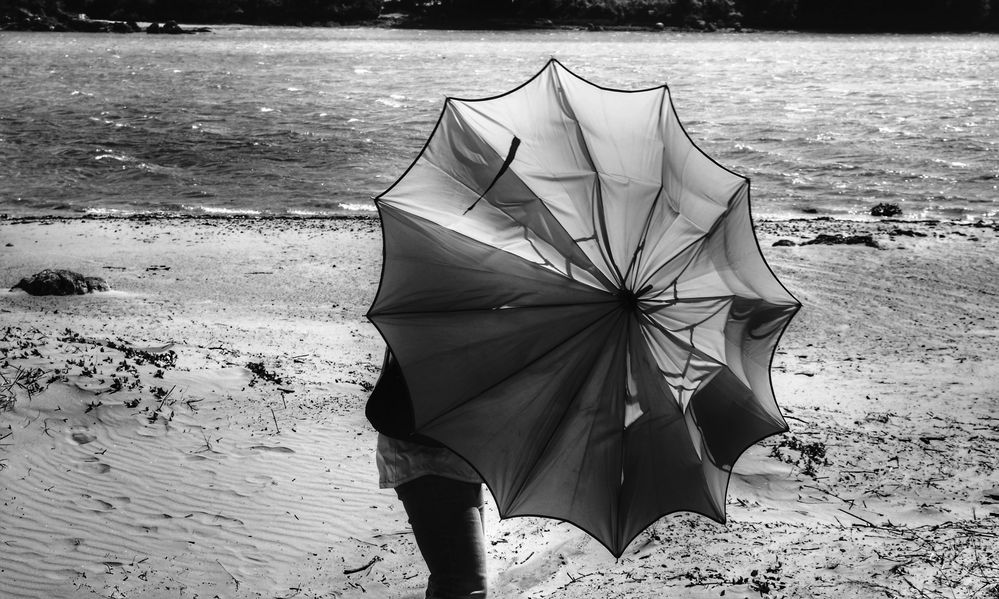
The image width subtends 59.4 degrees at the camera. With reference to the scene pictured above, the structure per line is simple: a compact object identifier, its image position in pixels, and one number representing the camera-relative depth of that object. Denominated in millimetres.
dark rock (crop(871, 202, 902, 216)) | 17656
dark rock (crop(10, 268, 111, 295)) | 9641
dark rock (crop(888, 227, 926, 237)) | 14029
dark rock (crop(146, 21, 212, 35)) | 101500
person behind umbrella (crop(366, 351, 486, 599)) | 2994
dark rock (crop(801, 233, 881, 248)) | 13078
